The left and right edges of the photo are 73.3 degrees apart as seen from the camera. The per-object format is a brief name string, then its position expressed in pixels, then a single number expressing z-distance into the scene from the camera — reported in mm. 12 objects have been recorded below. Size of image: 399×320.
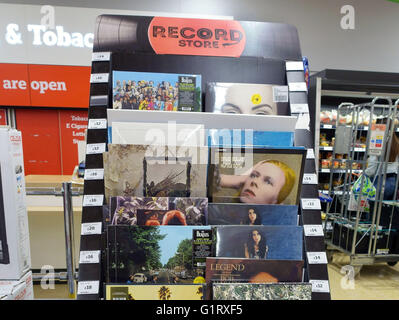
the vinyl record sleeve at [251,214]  812
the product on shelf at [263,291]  724
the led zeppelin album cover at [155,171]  793
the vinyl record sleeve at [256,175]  819
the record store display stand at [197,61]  945
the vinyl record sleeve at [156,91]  970
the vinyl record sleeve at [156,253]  755
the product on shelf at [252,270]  742
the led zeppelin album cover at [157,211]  779
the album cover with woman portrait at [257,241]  771
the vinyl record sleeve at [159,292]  729
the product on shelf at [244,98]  992
